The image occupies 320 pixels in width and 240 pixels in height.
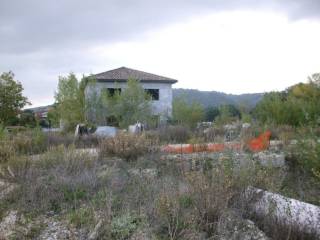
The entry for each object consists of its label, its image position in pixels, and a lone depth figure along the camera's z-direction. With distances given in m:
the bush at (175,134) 12.49
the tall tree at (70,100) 20.66
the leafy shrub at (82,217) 4.22
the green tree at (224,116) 18.38
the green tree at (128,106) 21.39
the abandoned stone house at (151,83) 30.70
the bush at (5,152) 7.16
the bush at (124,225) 3.91
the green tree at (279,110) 15.90
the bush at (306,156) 5.99
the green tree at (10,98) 24.08
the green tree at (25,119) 28.22
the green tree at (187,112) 22.80
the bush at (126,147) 8.00
